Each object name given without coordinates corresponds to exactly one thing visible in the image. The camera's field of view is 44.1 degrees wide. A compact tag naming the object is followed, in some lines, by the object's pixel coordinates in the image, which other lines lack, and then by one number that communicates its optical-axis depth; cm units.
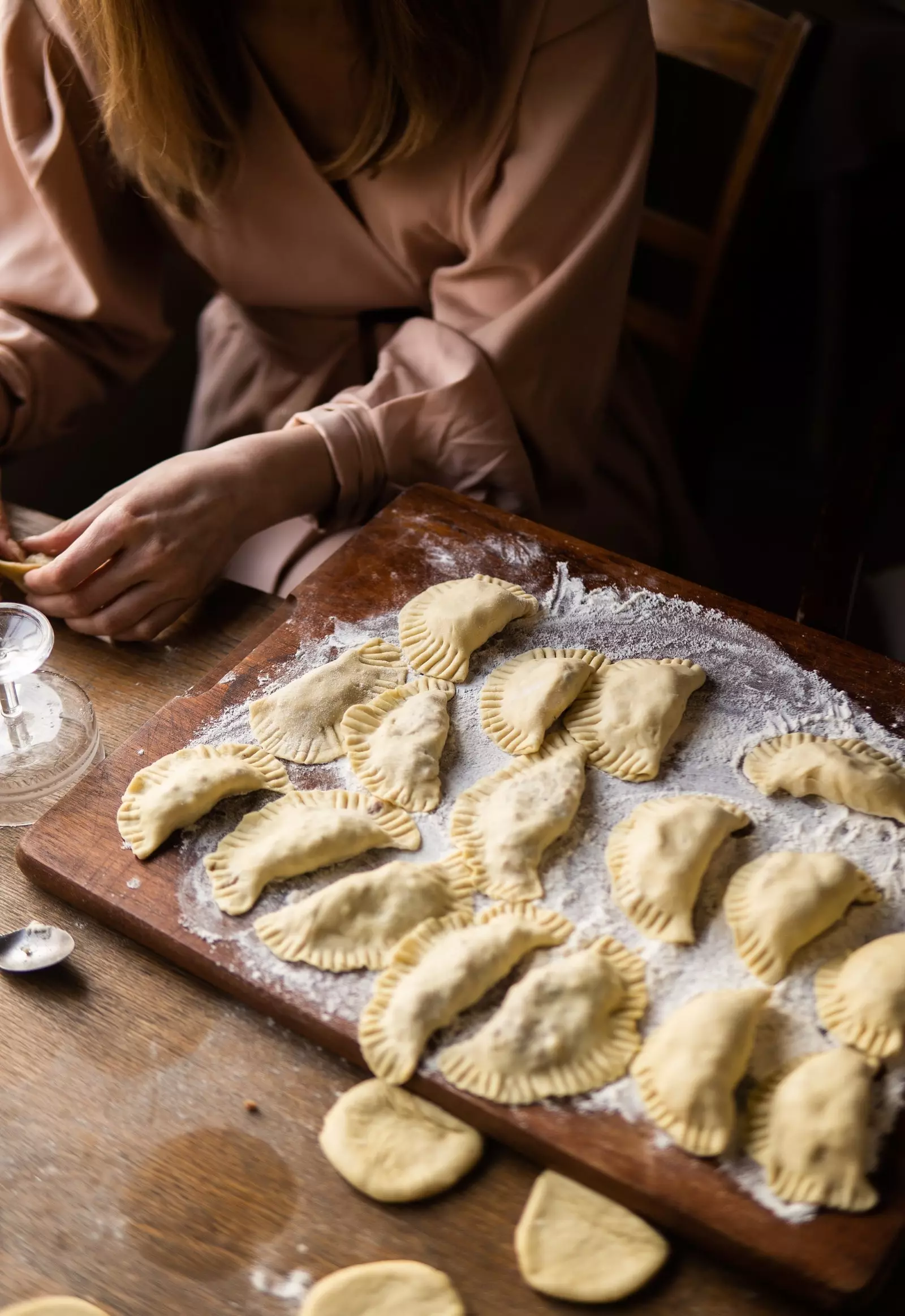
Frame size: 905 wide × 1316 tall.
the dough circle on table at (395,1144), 92
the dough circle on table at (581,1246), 87
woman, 142
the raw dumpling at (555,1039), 96
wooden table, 88
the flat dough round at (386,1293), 85
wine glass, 124
